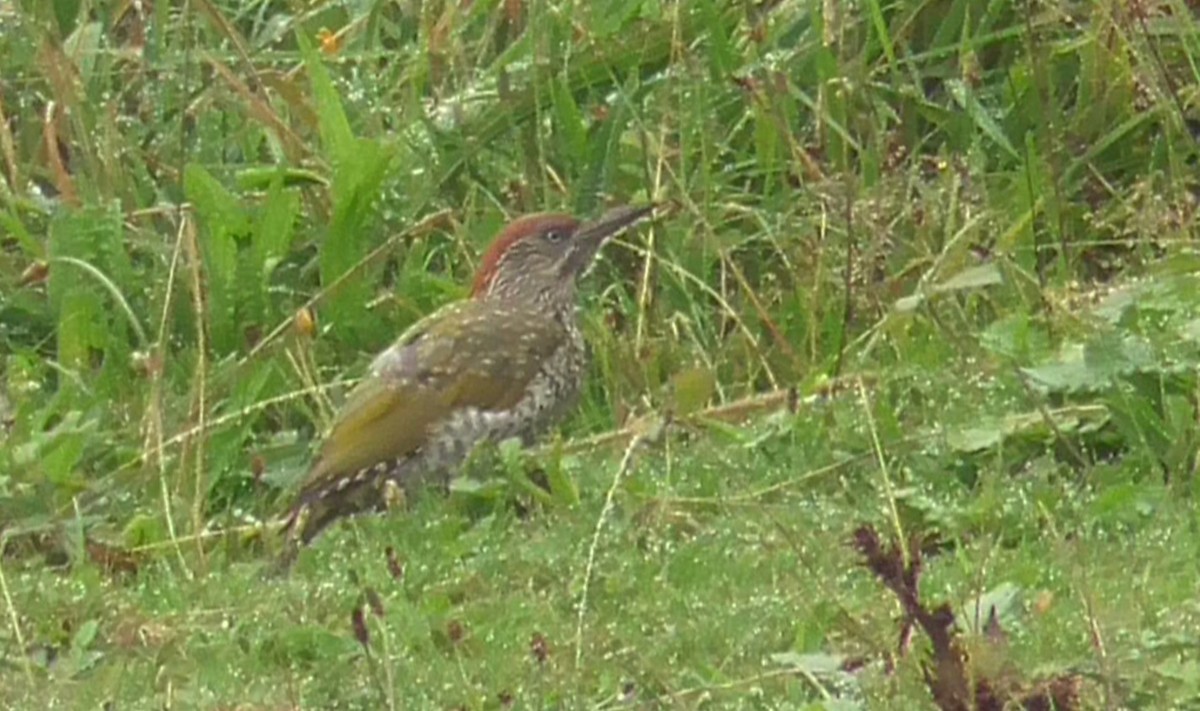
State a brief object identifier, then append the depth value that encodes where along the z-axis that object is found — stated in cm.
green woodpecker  1379
